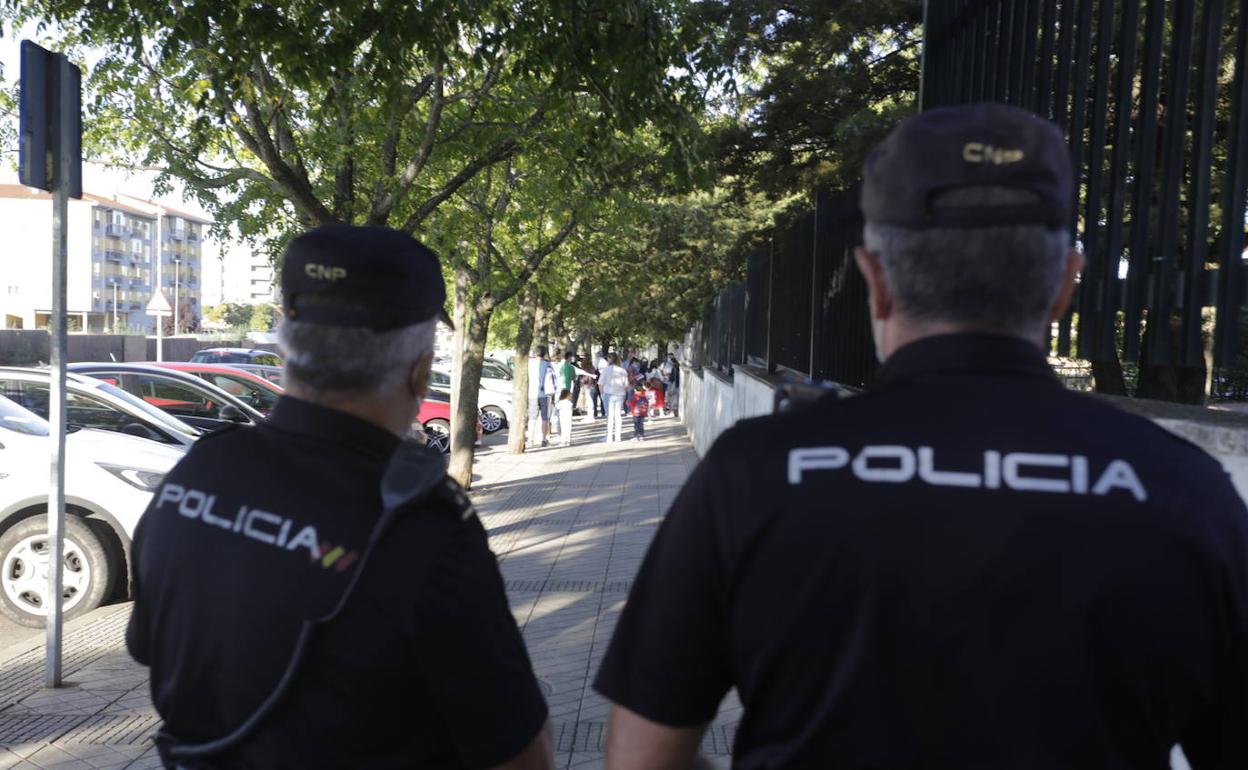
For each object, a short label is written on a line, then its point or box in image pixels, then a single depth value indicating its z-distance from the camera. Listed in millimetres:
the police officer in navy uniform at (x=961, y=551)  1387
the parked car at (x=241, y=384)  15712
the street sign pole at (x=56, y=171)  5973
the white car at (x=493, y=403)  28062
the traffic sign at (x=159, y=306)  28250
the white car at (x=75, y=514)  7559
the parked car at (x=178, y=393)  12070
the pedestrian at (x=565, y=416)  23141
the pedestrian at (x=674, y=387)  42000
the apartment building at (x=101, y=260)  108562
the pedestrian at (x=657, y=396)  36844
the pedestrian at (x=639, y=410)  24453
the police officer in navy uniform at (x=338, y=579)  1761
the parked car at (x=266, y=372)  20073
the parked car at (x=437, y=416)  22406
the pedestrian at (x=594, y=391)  31466
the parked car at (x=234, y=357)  31375
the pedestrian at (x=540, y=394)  22906
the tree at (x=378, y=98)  7219
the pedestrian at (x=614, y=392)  22812
